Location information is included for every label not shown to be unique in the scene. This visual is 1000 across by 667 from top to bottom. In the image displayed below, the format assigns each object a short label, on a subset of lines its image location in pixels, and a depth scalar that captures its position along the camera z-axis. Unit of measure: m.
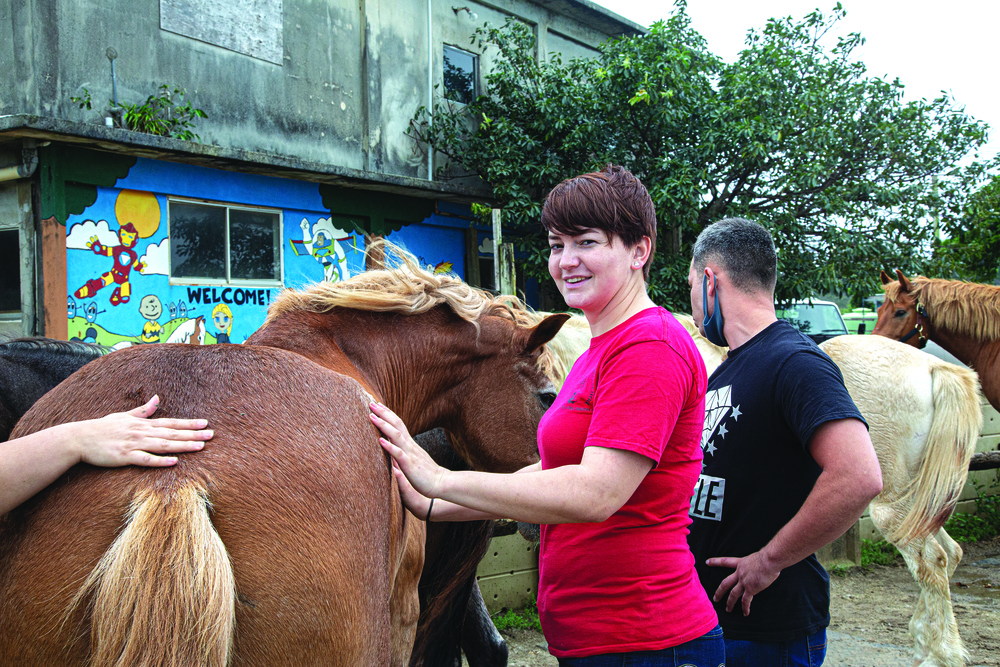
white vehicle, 13.41
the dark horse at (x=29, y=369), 2.97
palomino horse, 4.77
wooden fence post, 6.56
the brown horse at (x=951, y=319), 6.12
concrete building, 7.22
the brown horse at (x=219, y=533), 1.22
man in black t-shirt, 1.99
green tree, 10.45
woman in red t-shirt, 1.44
